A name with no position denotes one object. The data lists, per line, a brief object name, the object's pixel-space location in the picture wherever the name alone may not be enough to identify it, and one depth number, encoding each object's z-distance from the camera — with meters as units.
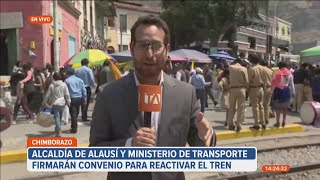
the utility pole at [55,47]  11.74
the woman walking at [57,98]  6.51
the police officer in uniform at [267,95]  6.71
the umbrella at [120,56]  10.56
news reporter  1.33
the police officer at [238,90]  6.65
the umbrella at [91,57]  8.78
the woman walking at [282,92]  5.76
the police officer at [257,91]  6.68
